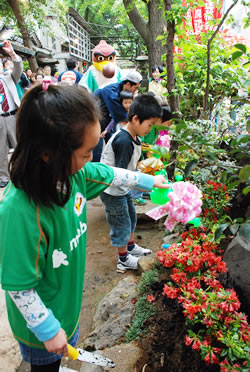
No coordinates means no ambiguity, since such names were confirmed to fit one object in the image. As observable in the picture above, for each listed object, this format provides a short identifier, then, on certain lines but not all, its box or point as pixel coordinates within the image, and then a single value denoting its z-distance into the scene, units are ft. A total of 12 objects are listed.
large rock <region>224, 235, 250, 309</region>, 5.25
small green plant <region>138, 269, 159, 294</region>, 7.16
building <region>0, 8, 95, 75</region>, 46.52
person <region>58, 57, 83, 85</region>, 18.22
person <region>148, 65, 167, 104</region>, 19.27
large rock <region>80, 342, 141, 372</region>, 5.34
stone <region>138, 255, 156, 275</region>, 8.12
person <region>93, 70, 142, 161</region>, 12.16
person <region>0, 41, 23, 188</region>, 15.40
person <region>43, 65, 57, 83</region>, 27.55
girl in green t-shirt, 3.06
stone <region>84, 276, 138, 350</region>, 6.44
